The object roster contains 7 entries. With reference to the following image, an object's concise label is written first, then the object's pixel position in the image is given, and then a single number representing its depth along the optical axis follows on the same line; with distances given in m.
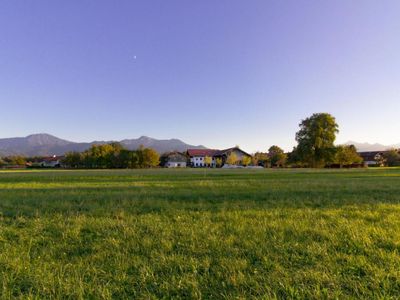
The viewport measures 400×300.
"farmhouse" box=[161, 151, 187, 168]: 136.38
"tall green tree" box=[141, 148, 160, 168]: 107.25
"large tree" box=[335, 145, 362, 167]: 73.04
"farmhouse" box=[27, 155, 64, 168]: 152.45
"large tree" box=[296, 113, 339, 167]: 72.00
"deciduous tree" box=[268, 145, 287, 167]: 112.96
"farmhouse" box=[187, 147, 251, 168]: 127.31
